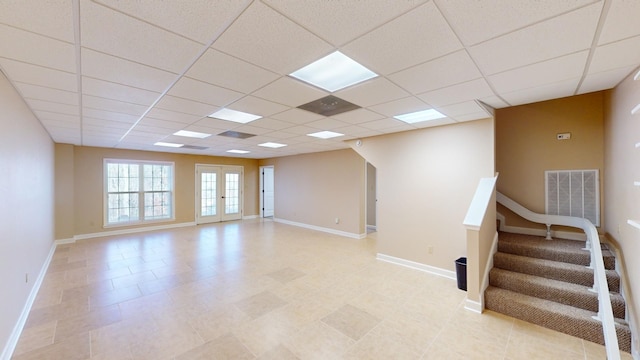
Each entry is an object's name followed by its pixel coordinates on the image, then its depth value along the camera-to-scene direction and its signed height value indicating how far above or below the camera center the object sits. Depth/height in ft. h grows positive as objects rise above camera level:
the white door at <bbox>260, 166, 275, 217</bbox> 33.88 -1.69
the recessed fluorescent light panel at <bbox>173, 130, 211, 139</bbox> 15.10 +2.98
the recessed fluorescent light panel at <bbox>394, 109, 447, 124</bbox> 11.10 +2.99
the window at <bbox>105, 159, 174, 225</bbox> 22.85 -0.95
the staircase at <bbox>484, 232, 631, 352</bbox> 7.94 -4.02
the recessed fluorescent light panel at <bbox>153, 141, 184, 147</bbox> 19.34 +2.97
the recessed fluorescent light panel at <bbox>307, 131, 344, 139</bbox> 15.15 +2.92
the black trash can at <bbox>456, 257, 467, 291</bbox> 11.27 -4.31
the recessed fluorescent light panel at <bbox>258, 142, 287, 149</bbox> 19.41 +2.89
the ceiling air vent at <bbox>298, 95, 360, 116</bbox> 9.30 +2.98
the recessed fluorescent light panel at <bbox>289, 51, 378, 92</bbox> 6.63 +3.13
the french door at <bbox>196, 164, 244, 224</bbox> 28.07 -1.40
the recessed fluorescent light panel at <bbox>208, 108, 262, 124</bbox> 10.87 +3.01
